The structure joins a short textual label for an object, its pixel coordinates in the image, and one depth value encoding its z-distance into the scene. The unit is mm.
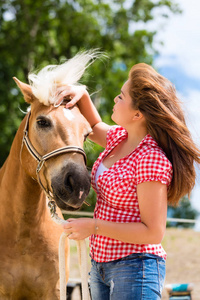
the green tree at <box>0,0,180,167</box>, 16328
